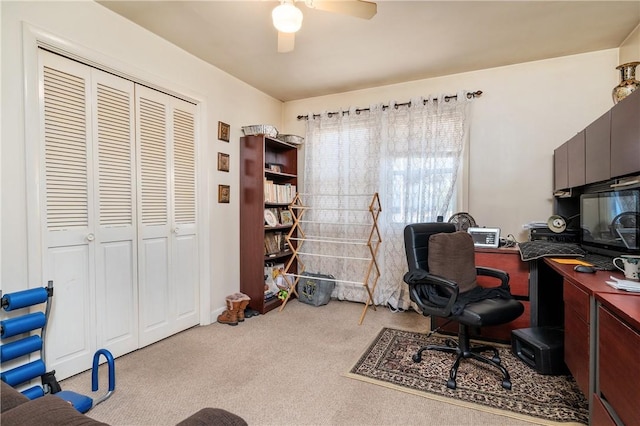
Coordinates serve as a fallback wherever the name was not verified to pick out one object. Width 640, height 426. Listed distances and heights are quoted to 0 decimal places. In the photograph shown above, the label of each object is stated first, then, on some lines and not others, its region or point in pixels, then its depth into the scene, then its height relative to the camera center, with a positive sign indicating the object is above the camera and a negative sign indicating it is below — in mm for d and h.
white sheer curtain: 3316 +391
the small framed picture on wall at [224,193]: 3252 +157
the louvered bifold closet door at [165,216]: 2576 -68
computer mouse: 1791 -353
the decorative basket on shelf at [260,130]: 3375 +838
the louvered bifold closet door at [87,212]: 2023 -21
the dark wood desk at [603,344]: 1108 -583
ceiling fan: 1632 +1090
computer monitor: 1859 -97
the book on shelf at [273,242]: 3604 -401
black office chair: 2045 -589
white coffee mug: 1591 -300
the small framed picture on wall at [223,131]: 3229 +795
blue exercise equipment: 1691 -769
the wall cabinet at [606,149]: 1624 +362
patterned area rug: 1769 -1126
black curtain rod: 3215 +1146
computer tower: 2021 -926
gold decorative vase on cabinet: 2016 +796
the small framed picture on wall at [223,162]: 3238 +481
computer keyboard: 1872 -347
